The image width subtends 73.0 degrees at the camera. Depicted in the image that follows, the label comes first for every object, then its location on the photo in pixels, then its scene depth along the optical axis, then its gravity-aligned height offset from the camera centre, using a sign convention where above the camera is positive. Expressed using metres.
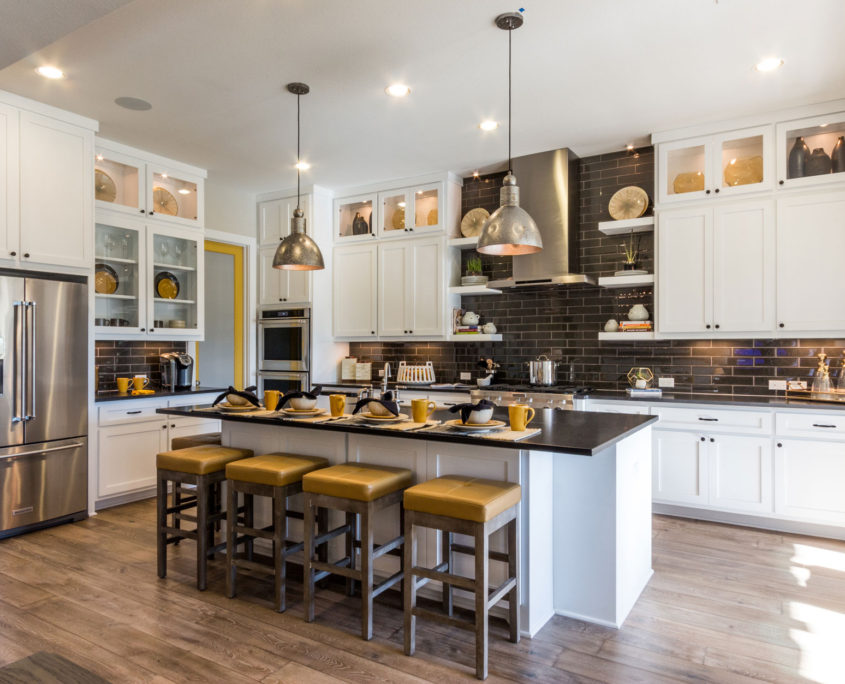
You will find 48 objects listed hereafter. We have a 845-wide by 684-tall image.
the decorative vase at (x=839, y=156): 3.95 +1.33
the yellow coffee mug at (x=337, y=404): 3.06 -0.30
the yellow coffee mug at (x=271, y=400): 3.31 -0.30
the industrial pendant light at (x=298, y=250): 3.64 +0.63
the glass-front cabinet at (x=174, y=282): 5.05 +0.61
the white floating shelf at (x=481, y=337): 5.38 +0.10
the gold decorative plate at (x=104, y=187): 4.60 +1.31
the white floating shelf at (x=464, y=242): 5.34 +0.99
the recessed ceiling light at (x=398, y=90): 3.70 +1.69
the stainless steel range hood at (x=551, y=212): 4.86 +1.17
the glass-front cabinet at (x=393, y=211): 5.74 +1.39
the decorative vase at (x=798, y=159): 4.07 +1.34
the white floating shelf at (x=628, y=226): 4.60 +1.00
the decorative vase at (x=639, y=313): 4.72 +0.28
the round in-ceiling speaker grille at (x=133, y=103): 3.90 +1.70
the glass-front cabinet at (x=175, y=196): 5.04 +1.39
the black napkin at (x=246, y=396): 3.32 -0.28
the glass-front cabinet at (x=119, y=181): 4.62 +1.40
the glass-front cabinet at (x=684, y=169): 4.39 +1.40
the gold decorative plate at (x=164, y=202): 5.11 +1.32
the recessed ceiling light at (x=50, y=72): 3.45 +1.70
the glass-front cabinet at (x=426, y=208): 5.54 +1.37
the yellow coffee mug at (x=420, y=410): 2.79 -0.31
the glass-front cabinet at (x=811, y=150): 3.96 +1.39
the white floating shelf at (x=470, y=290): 5.34 +0.55
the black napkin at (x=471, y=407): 2.65 -0.28
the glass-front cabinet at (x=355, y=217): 5.94 +1.39
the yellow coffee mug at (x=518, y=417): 2.54 -0.31
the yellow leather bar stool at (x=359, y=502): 2.46 -0.69
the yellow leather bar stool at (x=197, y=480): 2.94 -0.70
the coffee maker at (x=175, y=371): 5.10 -0.21
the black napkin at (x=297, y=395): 3.19 -0.26
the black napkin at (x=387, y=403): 2.84 -0.28
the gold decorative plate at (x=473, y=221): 5.52 +1.23
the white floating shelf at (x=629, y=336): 4.58 +0.09
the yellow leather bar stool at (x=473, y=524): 2.17 -0.70
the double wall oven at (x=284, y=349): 5.90 -0.01
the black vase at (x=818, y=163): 4.01 +1.29
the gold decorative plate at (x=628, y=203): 4.79 +1.22
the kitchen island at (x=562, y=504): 2.51 -0.72
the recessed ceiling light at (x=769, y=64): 3.34 +1.68
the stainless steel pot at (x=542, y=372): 5.01 -0.22
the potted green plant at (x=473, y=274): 5.42 +0.71
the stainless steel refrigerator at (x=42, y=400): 3.76 -0.35
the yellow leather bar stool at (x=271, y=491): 2.74 -0.70
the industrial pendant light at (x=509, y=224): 2.78 +0.61
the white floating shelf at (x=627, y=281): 4.60 +0.54
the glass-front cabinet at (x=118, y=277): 4.69 +0.60
